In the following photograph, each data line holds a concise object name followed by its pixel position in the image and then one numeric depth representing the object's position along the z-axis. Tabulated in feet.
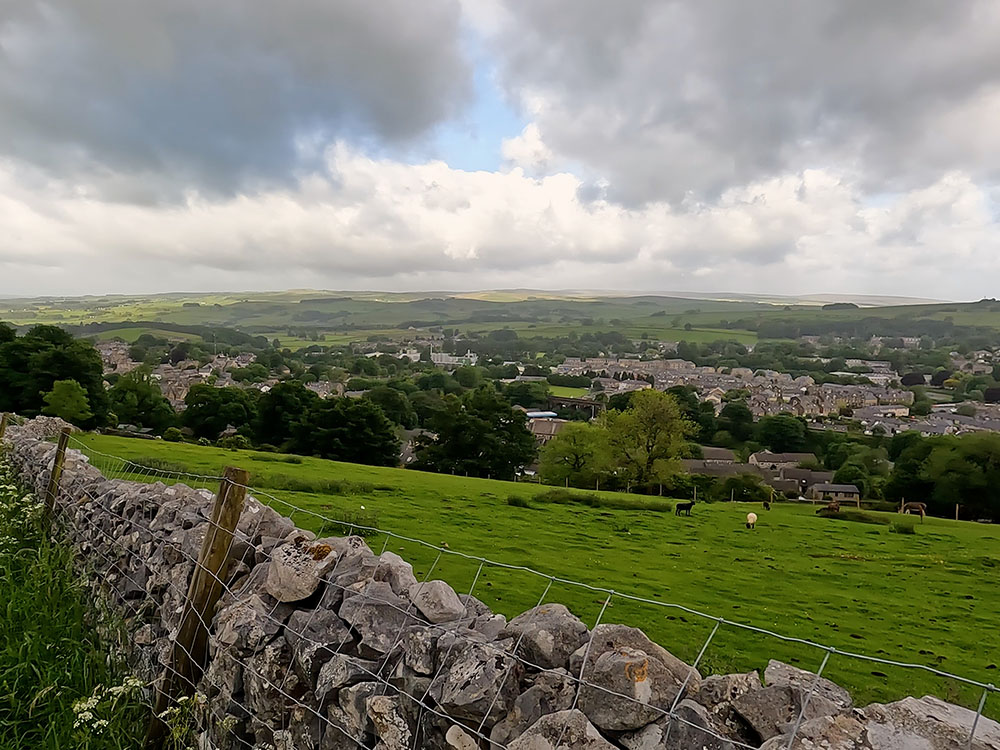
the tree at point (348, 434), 129.90
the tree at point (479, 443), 140.05
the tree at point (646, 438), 123.13
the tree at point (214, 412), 170.81
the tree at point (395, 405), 236.84
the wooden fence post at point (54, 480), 22.68
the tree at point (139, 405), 167.94
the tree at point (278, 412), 156.04
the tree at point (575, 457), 125.49
